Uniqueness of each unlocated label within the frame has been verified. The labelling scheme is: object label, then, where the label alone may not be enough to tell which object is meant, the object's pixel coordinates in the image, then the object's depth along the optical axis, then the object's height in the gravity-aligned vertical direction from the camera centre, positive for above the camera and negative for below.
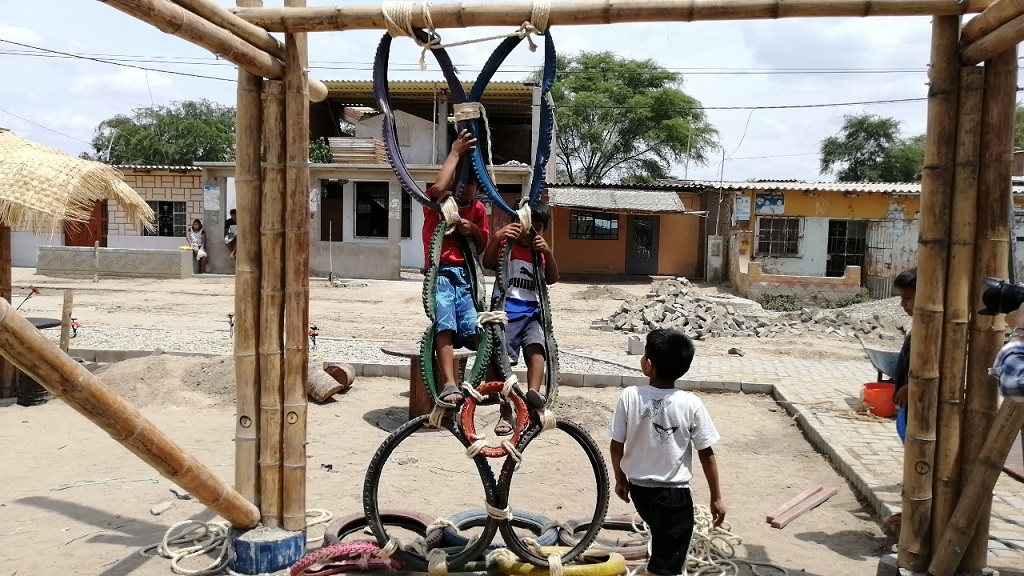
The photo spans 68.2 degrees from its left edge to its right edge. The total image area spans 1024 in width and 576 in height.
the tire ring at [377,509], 3.55 -1.27
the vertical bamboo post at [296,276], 3.83 -0.19
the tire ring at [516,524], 3.88 -1.51
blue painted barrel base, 3.78 -1.57
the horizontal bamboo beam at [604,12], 3.46 +1.10
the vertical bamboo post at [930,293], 3.45 -0.18
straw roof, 5.96 +0.38
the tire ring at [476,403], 3.59 -0.81
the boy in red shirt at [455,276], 3.66 -0.17
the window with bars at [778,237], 21.53 +0.38
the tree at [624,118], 32.16 +5.53
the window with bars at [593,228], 23.81 +0.57
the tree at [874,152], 35.03 +4.81
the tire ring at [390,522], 4.04 -1.53
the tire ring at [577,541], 3.91 -1.53
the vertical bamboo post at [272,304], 3.83 -0.34
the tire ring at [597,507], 3.59 -1.26
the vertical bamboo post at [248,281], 3.84 -0.22
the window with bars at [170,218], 24.25 +0.55
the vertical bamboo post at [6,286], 6.99 -0.51
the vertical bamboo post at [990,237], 3.38 +0.08
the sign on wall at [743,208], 21.36 +1.17
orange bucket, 7.00 -1.37
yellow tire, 3.59 -1.54
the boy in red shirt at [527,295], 3.79 -0.26
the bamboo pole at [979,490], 3.24 -1.05
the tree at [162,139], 36.12 +4.63
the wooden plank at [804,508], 4.56 -1.63
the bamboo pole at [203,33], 2.99 +0.87
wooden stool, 6.57 -1.24
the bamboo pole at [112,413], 2.73 -0.73
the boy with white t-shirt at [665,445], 3.04 -0.80
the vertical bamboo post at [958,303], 3.42 -0.22
